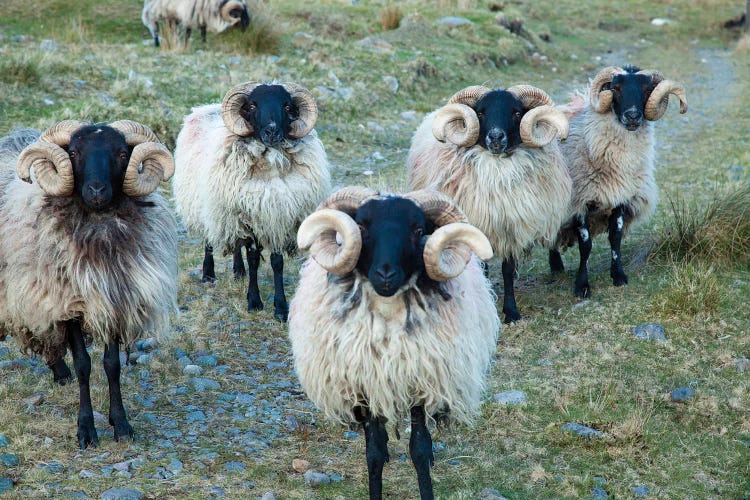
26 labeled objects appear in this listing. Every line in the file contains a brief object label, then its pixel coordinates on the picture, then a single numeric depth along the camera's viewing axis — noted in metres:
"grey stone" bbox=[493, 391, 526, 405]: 12.30
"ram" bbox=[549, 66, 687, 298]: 16.52
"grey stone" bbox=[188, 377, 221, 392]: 12.87
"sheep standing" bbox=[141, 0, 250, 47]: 33.25
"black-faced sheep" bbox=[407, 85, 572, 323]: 15.13
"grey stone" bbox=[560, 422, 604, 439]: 11.22
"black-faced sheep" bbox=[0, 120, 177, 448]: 10.92
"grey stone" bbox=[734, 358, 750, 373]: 13.10
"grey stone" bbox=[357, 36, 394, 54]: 34.37
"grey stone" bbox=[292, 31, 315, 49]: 33.59
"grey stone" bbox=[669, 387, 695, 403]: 12.27
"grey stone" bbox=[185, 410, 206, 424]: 11.84
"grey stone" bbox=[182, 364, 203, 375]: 13.30
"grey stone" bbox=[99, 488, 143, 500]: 9.48
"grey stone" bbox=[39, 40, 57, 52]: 29.17
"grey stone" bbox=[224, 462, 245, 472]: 10.50
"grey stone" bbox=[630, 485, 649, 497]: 10.11
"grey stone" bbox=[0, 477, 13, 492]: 9.57
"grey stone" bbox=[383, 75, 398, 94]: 30.72
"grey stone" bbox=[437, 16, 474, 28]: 41.72
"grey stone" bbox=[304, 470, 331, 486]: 10.29
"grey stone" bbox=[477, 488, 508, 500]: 9.96
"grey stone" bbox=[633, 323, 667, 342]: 14.19
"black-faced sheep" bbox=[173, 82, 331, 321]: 15.50
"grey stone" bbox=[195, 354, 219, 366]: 13.70
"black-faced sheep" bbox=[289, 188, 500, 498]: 9.10
